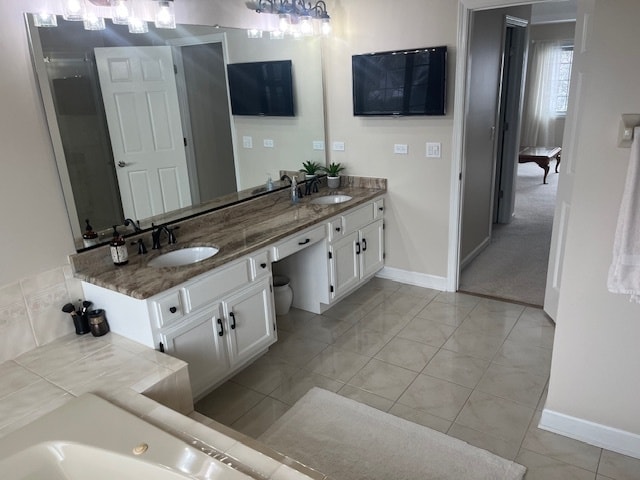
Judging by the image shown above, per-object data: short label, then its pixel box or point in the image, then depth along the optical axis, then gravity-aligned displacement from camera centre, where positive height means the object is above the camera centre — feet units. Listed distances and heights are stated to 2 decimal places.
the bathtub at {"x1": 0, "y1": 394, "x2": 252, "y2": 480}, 4.96 -3.59
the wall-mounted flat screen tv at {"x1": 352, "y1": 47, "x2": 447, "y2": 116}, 11.07 +0.37
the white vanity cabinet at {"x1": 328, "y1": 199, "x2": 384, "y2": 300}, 11.19 -3.57
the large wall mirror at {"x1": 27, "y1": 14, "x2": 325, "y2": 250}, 7.42 -0.25
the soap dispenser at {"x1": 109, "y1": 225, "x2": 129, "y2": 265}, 7.77 -2.21
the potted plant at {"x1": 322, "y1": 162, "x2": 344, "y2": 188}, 13.06 -1.96
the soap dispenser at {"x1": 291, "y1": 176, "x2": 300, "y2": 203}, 11.75 -2.13
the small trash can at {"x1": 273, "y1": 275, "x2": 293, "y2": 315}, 11.36 -4.45
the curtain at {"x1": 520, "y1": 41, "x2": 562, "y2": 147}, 28.99 -0.35
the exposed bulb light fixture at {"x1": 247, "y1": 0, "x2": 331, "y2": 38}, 10.66 +2.00
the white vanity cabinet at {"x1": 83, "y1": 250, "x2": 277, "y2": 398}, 7.25 -3.36
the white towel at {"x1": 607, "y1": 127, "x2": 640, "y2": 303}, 5.73 -1.81
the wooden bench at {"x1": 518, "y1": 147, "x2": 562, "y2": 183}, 23.72 -3.12
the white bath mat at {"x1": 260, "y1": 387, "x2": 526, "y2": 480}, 6.77 -5.13
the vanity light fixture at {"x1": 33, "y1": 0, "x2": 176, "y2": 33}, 6.89 +1.49
